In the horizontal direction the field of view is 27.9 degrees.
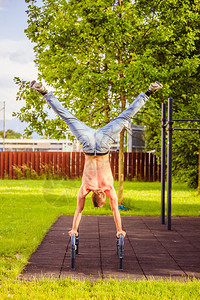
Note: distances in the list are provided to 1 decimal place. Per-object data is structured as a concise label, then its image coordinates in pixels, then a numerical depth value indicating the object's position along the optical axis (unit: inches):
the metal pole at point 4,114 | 1463.5
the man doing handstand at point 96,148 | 193.5
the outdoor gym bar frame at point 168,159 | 322.7
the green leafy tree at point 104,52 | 377.1
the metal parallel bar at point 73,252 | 197.2
